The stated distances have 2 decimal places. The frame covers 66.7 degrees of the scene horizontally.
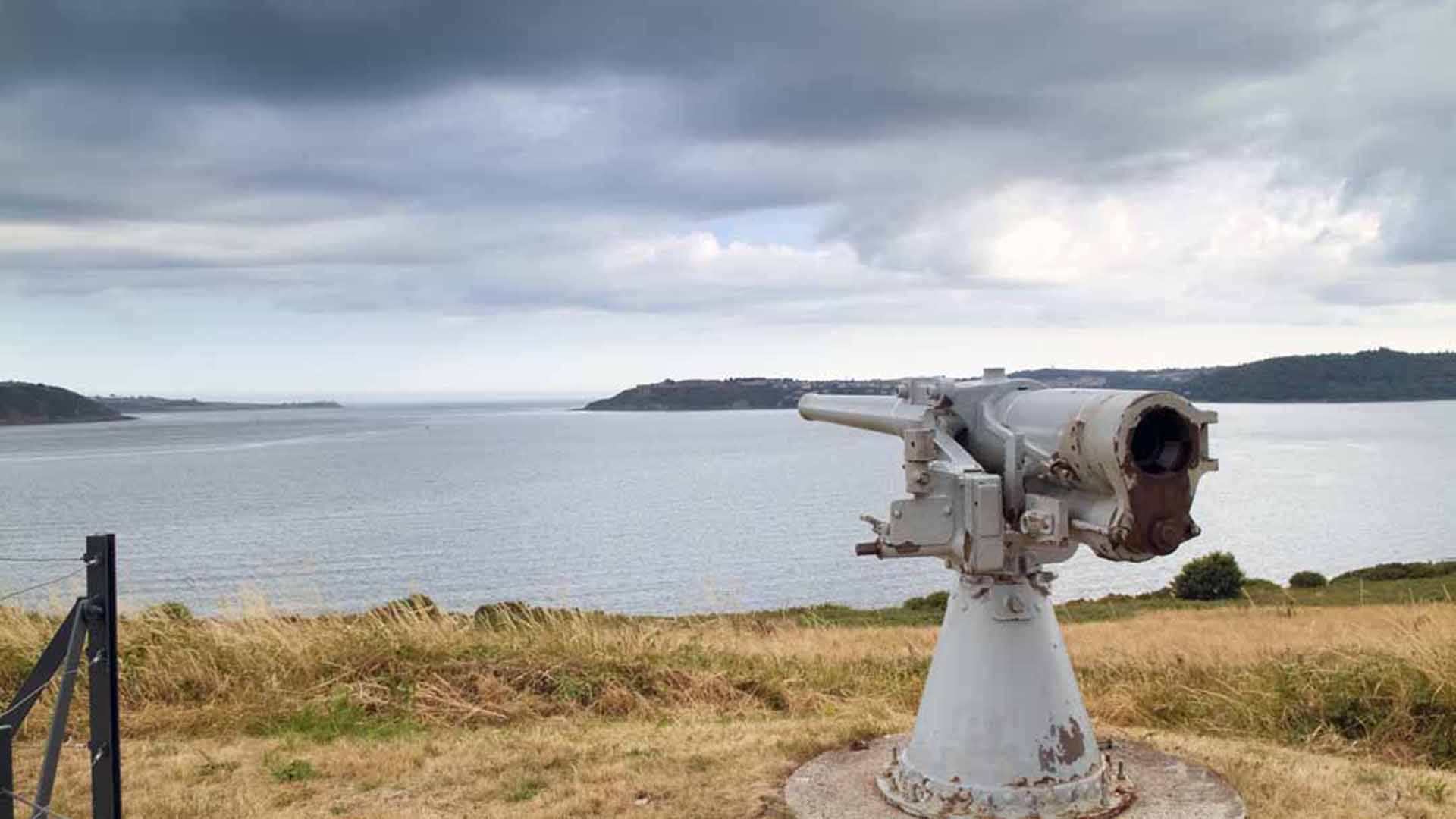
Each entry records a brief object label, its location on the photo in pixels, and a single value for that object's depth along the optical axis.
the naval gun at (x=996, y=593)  4.48
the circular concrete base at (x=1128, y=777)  5.20
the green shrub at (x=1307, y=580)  35.62
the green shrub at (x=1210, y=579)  32.25
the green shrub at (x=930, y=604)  29.92
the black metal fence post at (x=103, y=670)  4.09
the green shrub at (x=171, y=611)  9.53
